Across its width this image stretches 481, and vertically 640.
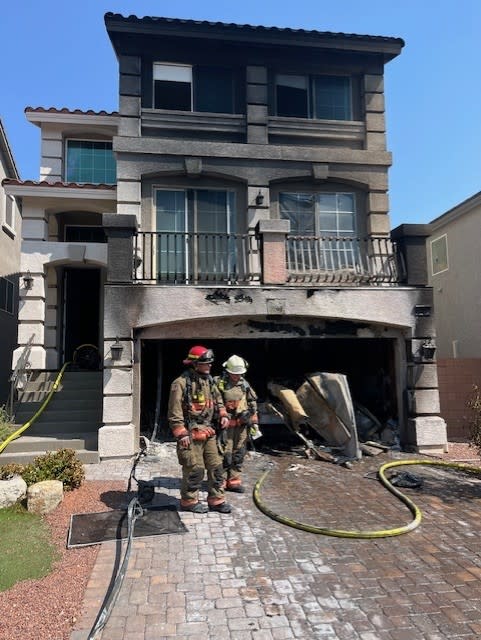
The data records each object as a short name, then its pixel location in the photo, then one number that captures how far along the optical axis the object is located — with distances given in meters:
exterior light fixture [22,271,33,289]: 10.52
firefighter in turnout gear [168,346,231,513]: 5.39
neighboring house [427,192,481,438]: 13.86
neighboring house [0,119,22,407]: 13.82
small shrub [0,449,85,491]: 6.07
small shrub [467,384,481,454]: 6.68
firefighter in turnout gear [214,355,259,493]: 6.22
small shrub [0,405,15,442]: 7.73
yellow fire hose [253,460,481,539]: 4.71
